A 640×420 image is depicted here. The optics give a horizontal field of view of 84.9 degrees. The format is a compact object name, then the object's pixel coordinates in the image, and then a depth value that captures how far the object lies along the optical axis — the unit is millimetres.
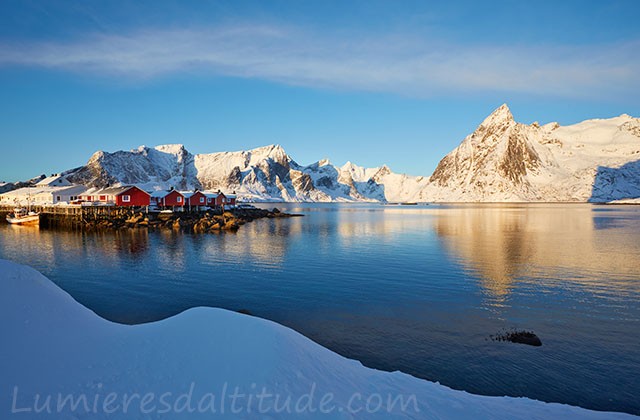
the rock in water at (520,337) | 12883
